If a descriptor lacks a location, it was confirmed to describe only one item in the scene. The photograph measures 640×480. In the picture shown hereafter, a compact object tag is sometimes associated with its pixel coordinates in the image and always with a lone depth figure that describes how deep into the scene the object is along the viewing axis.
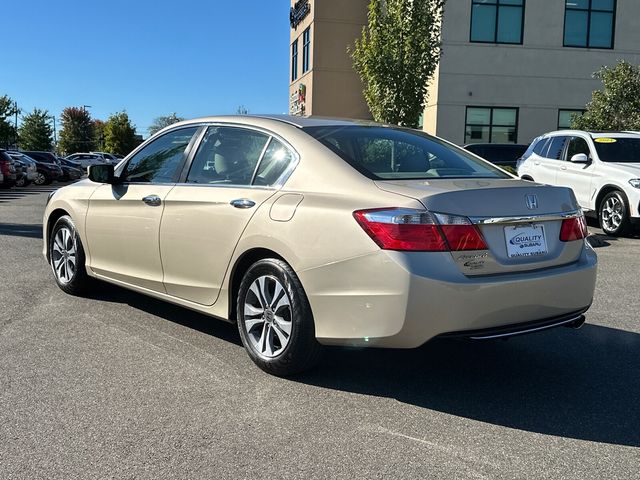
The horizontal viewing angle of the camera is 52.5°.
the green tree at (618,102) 18.66
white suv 10.56
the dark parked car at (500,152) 18.70
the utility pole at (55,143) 102.31
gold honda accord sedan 3.42
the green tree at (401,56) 15.95
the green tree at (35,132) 78.25
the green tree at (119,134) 92.25
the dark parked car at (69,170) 33.84
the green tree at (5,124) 49.74
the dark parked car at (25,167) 26.41
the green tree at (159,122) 109.82
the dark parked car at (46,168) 30.06
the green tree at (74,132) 98.38
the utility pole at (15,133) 52.63
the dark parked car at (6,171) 23.39
